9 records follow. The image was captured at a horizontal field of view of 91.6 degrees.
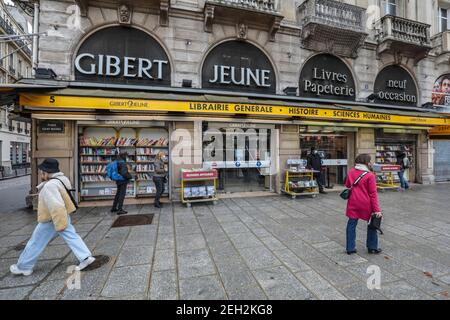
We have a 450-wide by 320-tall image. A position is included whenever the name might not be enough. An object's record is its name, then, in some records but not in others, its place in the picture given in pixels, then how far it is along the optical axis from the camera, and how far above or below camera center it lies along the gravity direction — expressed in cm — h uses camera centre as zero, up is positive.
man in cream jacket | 322 -86
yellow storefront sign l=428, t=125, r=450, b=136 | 1141 +160
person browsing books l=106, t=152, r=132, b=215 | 662 -42
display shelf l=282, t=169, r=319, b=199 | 870 -86
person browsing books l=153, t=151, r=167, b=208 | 725 -40
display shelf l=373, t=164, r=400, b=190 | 1012 -74
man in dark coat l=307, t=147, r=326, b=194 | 941 -10
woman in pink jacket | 374 -70
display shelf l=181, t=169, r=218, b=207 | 744 -87
